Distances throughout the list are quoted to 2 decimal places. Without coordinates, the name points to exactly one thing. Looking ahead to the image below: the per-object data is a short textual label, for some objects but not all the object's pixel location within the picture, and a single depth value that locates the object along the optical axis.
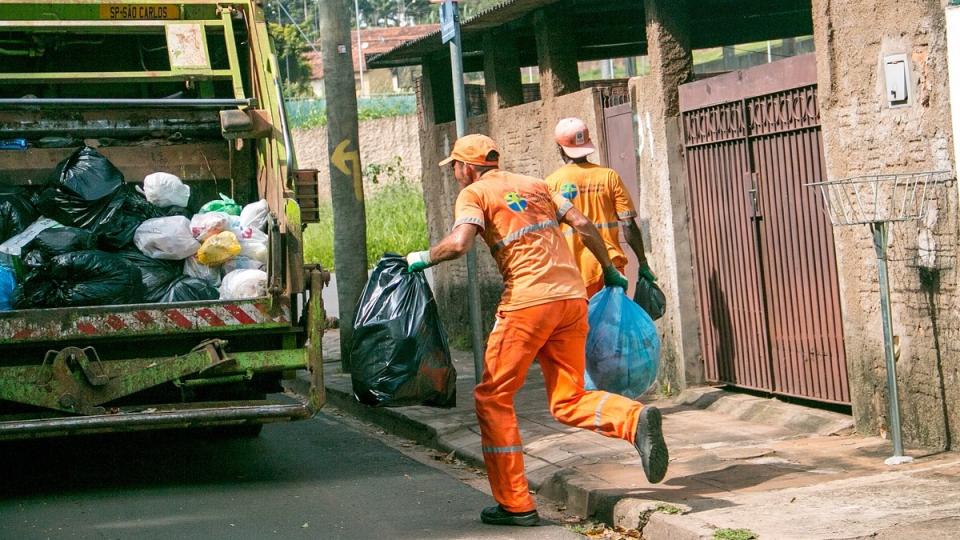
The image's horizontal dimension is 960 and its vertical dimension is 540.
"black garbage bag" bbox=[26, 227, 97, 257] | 12.29
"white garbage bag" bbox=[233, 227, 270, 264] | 12.91
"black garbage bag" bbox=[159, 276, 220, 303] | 12.31
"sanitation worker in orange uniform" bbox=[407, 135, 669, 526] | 9.83
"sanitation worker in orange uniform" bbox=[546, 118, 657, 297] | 13.45
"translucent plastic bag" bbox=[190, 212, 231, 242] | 12.91
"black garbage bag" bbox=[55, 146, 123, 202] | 13.25
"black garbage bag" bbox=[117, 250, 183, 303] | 12.49
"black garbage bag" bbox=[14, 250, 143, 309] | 11.84
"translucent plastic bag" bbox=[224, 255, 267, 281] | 12.85
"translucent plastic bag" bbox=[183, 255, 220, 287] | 12.78
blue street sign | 14.65
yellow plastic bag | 12.68
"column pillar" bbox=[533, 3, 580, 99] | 17.85
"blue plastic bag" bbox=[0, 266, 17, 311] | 11.89
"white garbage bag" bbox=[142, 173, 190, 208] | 13.65
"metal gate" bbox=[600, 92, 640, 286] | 15.93
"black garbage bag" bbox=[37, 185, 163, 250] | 13.02
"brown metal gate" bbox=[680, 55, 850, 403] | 12.60
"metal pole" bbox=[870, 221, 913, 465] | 10.22
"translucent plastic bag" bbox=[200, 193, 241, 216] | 13.54
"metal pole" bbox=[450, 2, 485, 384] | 14.70
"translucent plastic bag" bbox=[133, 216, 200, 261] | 12.84
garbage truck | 11.33
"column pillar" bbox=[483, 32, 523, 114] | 19.71
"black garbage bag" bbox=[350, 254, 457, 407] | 11.51
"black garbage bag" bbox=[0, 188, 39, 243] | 13.11
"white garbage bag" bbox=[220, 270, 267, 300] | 12.15
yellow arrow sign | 18.58
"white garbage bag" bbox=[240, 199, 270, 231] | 13.23
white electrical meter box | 10.61
